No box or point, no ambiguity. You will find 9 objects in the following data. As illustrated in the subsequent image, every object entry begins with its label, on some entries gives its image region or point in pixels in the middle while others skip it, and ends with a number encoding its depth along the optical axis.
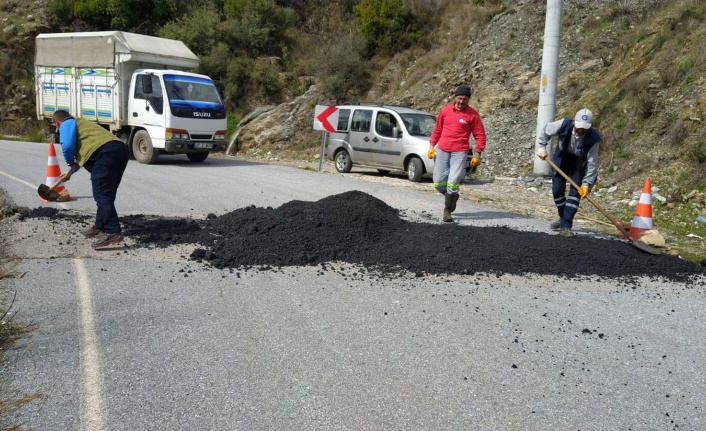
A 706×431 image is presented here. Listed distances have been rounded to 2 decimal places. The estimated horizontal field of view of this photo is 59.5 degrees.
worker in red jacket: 9.41
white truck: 16.33
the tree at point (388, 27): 26.77
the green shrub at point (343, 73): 25.81
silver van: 15.13
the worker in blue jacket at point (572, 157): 8.52
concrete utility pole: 14.77
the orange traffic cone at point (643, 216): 8.48
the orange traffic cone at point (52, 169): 10.75
